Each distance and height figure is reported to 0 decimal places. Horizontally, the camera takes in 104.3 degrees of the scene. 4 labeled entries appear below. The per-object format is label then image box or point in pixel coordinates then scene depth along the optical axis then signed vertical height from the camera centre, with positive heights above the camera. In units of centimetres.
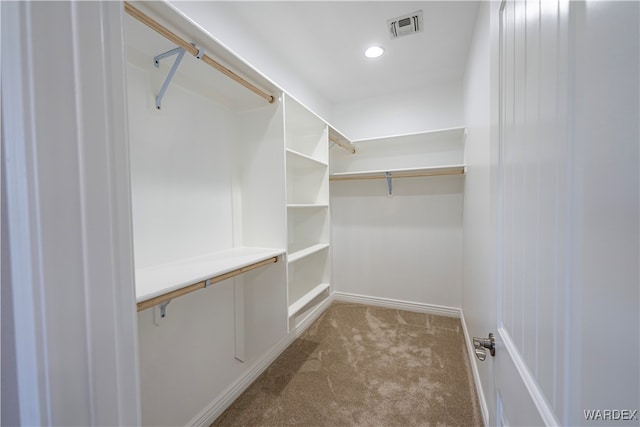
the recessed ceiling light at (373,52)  209 +133
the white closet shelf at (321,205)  213 +2
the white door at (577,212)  29 -2
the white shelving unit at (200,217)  115 -4
